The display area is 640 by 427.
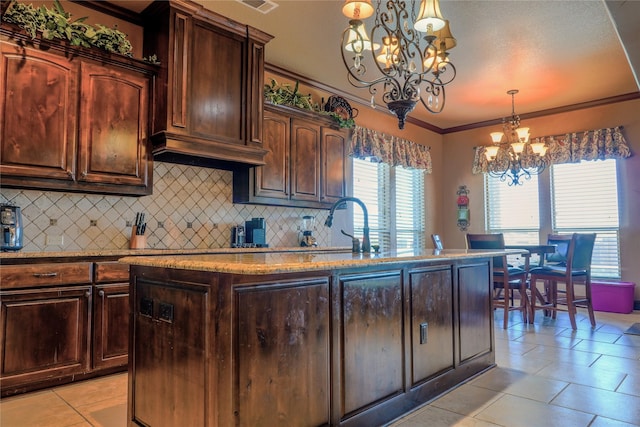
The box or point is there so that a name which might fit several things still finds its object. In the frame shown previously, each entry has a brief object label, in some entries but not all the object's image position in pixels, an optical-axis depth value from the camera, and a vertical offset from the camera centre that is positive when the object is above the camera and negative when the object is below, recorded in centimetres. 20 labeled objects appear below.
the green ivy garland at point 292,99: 454 +150
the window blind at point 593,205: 593 +37
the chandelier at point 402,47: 268 +129
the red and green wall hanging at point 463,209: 733 +39
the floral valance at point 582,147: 581 +121
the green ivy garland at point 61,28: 290 +149
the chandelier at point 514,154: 525 +105
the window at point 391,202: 611 +46
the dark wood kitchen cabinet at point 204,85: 351 +131
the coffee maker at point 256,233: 446 -1
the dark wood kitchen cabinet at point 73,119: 290 +85
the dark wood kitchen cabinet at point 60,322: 269 -60
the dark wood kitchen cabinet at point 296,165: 442 +76
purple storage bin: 553 -87
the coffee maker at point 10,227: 293 +4
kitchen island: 165 -49
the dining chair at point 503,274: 466 -48
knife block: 362 -7
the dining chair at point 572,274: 458 -48
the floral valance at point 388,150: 584 +123
